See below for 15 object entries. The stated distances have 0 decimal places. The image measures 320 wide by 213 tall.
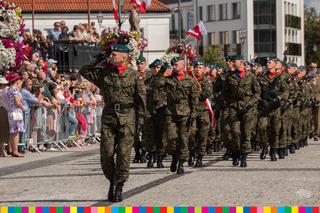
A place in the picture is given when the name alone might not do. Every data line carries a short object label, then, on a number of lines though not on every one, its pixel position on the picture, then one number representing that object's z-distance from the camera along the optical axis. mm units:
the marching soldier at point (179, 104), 19719
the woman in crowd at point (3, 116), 25719
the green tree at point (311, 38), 134625
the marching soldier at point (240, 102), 21406
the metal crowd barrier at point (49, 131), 27016
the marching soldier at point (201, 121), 21558
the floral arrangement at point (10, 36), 29047
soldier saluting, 15117
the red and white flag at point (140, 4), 39919
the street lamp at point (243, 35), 65506
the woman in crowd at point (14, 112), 25625
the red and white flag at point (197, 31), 33706
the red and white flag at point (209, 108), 22922
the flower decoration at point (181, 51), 26859
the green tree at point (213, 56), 103300
